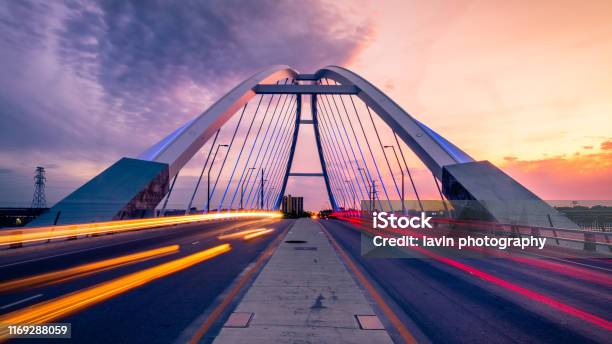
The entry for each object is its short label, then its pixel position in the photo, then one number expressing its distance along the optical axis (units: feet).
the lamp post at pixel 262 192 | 304.79
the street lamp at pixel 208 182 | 165.48
